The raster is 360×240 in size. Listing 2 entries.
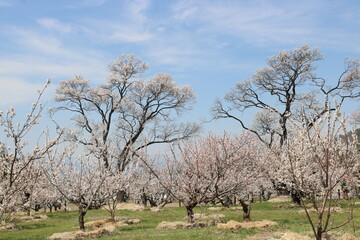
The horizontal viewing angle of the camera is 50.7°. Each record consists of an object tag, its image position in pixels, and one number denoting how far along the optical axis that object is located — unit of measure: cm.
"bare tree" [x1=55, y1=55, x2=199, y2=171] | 3847
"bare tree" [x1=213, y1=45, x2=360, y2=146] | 3162
